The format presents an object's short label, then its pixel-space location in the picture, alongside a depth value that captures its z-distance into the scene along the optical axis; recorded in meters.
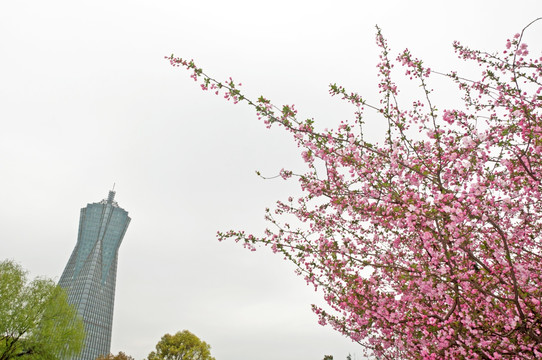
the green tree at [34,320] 19.95
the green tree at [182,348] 35.72
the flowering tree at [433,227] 4.13
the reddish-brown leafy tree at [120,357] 41.62
